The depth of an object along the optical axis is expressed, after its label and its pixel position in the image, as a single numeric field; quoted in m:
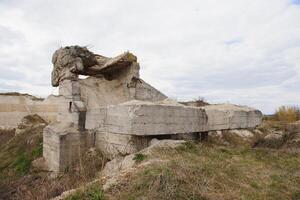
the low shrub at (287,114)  23.75
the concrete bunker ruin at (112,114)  6.64
